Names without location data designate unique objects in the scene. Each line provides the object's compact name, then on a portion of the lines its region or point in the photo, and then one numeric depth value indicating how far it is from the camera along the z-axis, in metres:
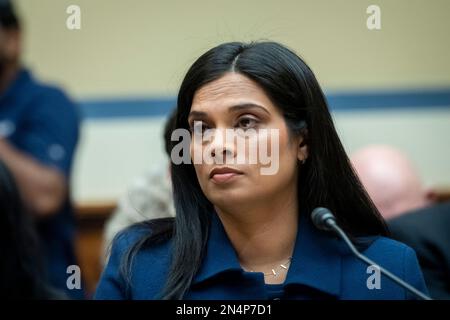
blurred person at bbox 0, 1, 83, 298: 6.73
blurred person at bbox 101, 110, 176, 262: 7.21
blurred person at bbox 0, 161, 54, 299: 4.43
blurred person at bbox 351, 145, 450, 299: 6.06
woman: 4.18
